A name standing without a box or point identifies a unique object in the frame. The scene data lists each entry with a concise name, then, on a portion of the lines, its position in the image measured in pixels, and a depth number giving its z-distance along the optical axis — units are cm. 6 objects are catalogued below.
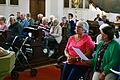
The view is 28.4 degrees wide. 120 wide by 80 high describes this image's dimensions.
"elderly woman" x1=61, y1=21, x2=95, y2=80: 335
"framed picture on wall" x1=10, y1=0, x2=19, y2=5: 1230
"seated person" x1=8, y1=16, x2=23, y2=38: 703
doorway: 1347
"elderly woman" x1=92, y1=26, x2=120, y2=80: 273
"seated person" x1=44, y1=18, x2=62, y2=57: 744
